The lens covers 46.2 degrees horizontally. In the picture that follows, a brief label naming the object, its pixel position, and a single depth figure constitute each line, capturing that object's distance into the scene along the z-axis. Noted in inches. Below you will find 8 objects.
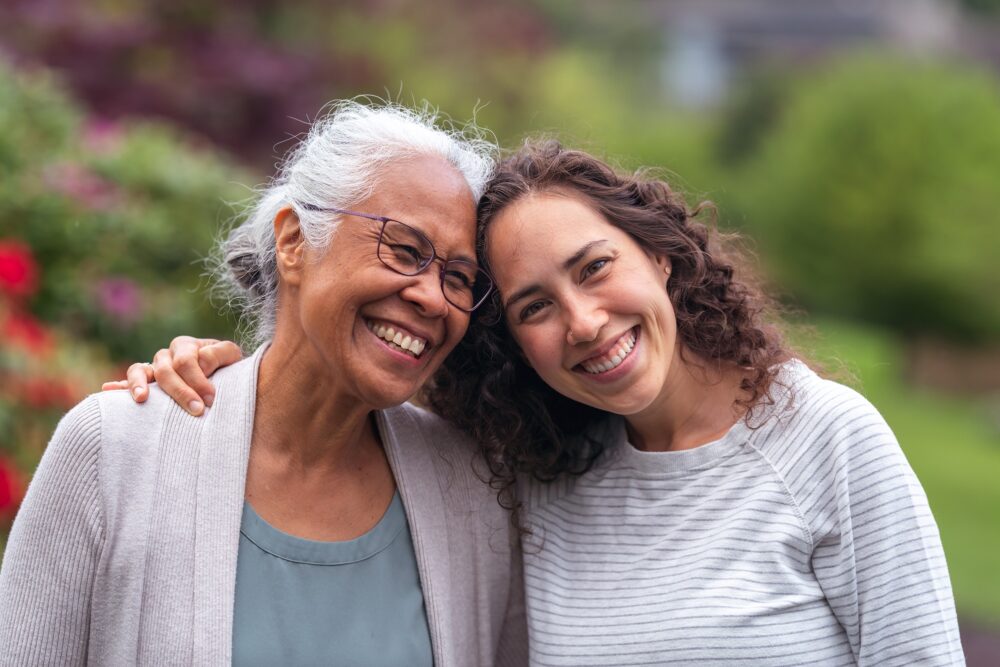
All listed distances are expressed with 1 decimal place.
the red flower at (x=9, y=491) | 146.0
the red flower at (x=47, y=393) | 160.1
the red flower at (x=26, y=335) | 167.0
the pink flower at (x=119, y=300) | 198.2
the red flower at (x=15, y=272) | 174.7
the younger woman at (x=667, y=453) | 92.9
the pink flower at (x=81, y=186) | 198.7
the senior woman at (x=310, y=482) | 90.4
